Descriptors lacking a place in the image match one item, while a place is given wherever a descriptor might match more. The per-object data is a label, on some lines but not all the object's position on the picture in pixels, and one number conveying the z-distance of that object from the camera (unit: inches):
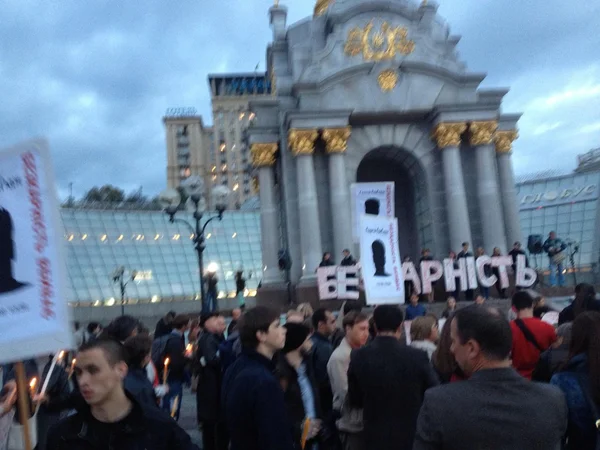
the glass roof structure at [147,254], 2169.0
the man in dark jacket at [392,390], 183.8
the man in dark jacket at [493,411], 113.8
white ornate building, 876.6
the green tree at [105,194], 4023.1
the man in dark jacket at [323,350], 241.6
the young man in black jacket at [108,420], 121.6
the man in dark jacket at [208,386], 309.9
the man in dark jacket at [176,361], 362.9
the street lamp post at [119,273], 1472.7
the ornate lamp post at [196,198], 669.9
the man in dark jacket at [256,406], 155.3
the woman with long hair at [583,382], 146.3
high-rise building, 5374.0
